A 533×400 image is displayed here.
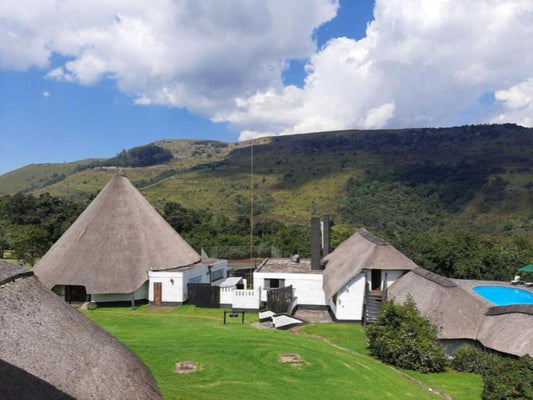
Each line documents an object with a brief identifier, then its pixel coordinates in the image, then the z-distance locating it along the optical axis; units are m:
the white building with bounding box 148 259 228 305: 29.06
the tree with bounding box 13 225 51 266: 42.22
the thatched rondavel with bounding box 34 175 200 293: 28.34
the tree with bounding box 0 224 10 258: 51.51
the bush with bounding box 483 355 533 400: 13.38
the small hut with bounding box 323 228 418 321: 25.25
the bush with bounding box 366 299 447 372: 17.38
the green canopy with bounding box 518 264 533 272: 29.51
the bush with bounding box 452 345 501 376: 17.02
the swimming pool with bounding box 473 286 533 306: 24.81
